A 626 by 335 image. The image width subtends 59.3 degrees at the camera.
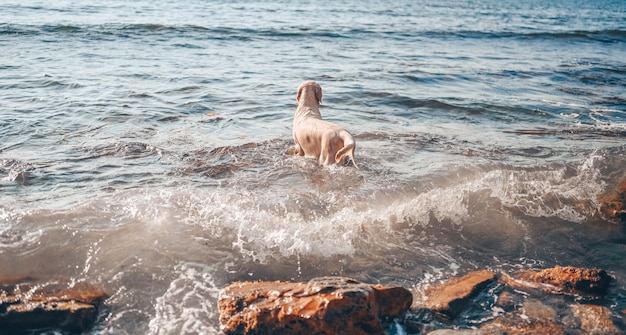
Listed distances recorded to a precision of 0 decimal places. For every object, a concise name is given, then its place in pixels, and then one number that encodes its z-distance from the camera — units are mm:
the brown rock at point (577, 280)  4527
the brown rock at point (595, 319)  4047
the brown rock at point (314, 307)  3650
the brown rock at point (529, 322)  4008
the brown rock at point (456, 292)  4207
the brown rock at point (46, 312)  3818
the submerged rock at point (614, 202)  6105
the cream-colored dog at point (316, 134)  7340
